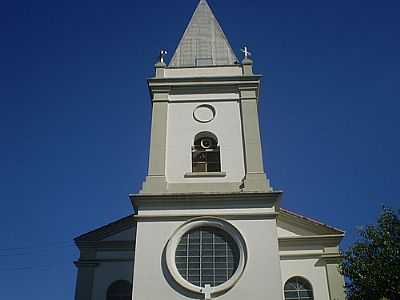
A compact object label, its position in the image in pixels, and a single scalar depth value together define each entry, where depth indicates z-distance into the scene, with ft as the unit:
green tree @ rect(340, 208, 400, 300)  49.37
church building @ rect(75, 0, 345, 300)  54.70
